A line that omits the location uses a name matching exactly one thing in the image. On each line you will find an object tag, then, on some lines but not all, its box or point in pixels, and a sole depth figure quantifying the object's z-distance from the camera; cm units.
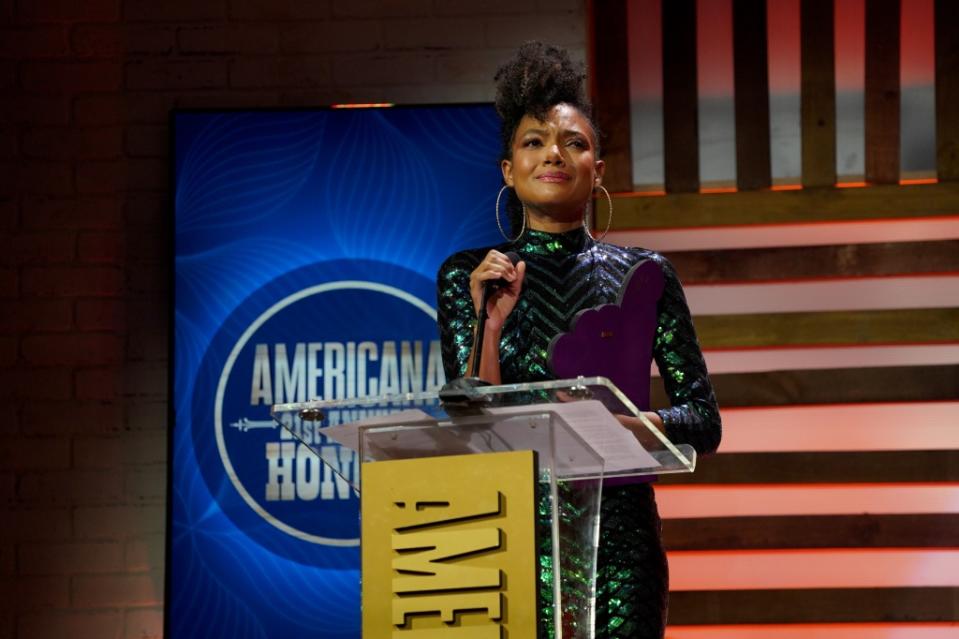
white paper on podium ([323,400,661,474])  863
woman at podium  911
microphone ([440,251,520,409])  863
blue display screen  1096
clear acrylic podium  862
